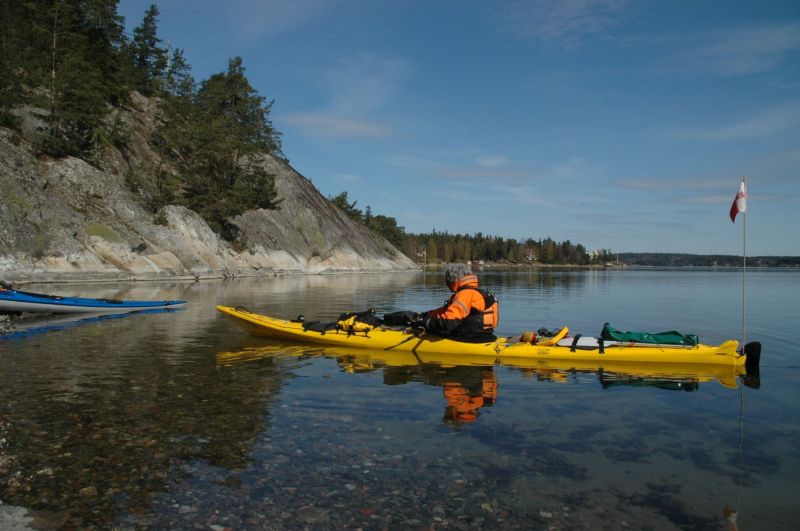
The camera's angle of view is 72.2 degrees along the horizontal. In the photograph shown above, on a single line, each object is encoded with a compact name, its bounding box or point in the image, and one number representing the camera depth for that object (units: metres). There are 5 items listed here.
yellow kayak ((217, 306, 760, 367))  11.45
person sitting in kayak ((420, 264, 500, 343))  11.46
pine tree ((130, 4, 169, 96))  69.09
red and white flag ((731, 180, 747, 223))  11.92
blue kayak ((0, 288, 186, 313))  16.36
